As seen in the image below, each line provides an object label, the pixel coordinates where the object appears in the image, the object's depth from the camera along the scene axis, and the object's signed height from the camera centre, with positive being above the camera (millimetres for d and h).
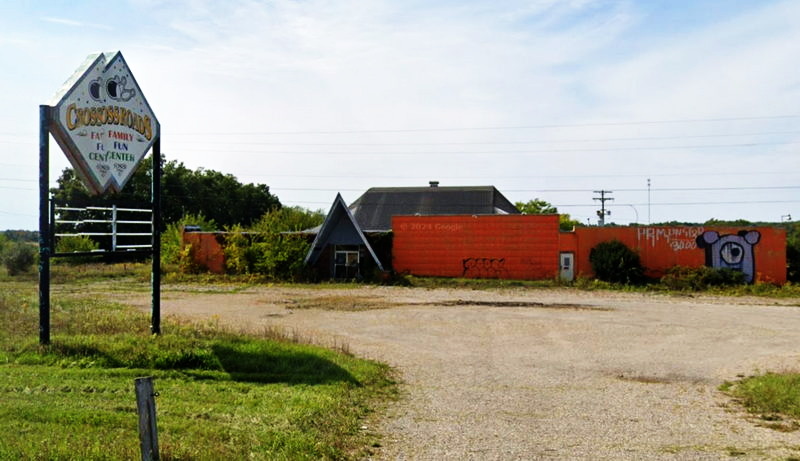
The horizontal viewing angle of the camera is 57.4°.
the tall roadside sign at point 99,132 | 12562 +2243
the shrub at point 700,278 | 33156 -1243
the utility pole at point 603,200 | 79406 +5661
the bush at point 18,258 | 40428 -257
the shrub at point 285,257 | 37125 -231
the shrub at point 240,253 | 38562 -20
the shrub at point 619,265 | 34312 -650
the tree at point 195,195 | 61781 +5651
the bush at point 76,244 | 38903 +499
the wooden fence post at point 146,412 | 5887 -1289
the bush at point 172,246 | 41594 +407
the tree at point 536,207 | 84438 +5217
